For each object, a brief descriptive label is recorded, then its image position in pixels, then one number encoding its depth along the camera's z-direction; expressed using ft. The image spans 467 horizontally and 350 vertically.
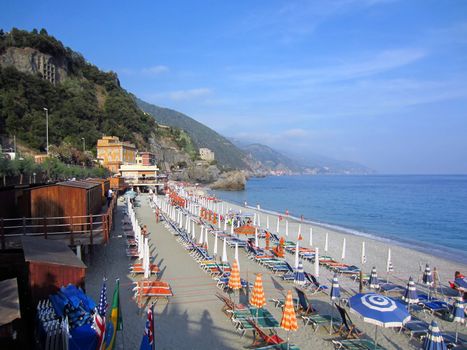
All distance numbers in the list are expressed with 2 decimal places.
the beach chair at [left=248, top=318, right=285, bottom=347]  26.86
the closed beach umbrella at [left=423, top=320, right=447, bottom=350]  23.49
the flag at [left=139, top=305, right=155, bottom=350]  19.11
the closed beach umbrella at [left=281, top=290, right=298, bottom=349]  23.99
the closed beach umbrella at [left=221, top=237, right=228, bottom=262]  46.84
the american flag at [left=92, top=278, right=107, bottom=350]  19.19
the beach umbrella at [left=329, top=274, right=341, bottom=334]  34.08
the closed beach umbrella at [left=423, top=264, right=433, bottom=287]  40.25
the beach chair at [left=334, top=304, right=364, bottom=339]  28.71
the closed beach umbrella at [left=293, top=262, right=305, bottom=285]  40.47
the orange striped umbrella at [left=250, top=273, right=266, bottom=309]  30.17
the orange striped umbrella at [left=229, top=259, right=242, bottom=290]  34.73
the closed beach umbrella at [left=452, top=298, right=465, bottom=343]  32.50
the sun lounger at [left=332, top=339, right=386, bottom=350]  26.45
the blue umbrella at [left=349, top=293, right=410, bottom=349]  23.24
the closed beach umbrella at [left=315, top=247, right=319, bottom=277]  42.84
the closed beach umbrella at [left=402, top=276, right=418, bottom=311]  33.42
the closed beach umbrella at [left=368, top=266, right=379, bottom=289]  41.55
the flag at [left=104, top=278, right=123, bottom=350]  21.24
